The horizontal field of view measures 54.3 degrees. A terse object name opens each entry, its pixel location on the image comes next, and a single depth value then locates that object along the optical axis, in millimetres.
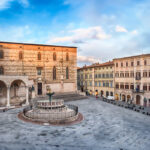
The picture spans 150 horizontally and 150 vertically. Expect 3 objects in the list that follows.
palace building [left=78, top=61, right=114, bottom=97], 44594
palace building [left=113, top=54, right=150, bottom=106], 35025
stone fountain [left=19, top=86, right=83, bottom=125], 18031
